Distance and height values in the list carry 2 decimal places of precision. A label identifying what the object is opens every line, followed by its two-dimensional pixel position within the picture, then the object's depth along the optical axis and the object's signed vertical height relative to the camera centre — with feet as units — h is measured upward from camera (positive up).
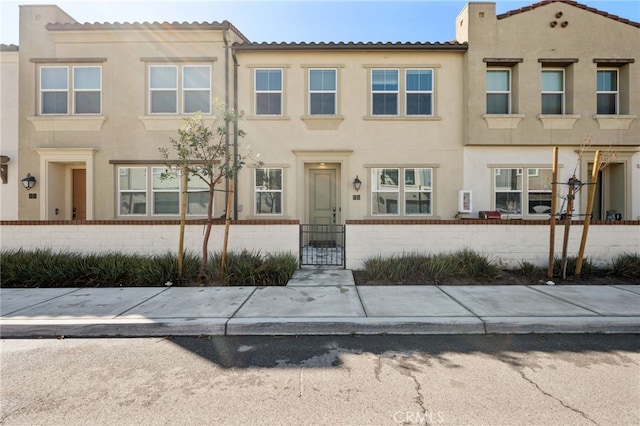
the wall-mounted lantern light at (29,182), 34.55 +3.19
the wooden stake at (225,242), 22.68 -2.07
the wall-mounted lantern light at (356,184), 35.01 +3.22
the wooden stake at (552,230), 23.30 -1.15
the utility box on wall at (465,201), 34.37 +1.40
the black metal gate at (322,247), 28.25 -3.48
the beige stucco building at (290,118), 35.19 +10.47
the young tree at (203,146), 22.02 +4.38
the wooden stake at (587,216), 23.35 -0.08
